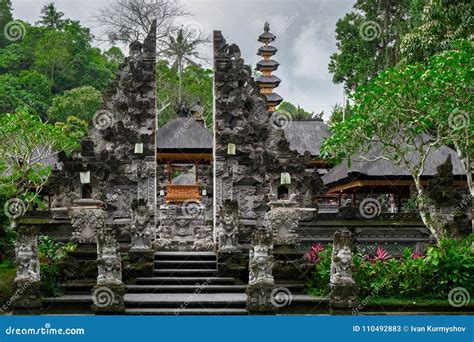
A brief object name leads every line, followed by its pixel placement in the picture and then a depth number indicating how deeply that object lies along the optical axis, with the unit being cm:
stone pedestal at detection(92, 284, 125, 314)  1162
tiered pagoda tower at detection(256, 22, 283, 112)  3528
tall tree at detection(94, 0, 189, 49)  3534
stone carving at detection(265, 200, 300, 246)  1551
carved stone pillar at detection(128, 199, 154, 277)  1414
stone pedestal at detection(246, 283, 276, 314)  1179
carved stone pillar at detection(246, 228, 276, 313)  1181
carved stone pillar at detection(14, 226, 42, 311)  1179
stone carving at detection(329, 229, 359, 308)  1191
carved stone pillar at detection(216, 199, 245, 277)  1430
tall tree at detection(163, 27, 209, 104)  3778
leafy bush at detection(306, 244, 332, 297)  1300
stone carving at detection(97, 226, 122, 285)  1185
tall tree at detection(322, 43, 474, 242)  1502
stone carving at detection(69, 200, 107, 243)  1501
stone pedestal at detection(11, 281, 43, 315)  1177
